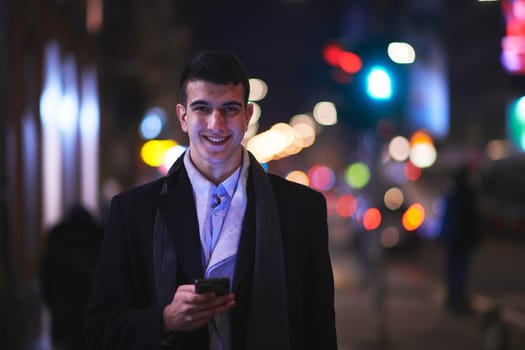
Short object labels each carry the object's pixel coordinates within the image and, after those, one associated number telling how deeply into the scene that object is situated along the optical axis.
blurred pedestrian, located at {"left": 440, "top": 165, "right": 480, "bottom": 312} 13.18
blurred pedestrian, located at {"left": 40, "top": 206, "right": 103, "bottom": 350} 6.68
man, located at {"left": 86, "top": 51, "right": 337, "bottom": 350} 3.03
